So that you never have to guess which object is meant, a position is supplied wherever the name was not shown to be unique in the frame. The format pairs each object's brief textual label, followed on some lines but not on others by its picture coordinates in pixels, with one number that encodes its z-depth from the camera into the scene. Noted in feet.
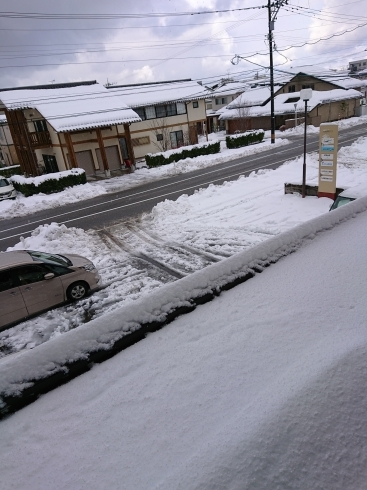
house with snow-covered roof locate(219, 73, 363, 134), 141.69
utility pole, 97.04
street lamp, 41.23
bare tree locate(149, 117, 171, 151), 108.78
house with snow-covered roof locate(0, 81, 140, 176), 82.38
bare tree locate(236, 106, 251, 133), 149.10
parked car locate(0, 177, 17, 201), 71.92
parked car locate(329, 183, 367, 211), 27.50
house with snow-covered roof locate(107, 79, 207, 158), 107.24
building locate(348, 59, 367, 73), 318.28
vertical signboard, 40.83
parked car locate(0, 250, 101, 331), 23.80
